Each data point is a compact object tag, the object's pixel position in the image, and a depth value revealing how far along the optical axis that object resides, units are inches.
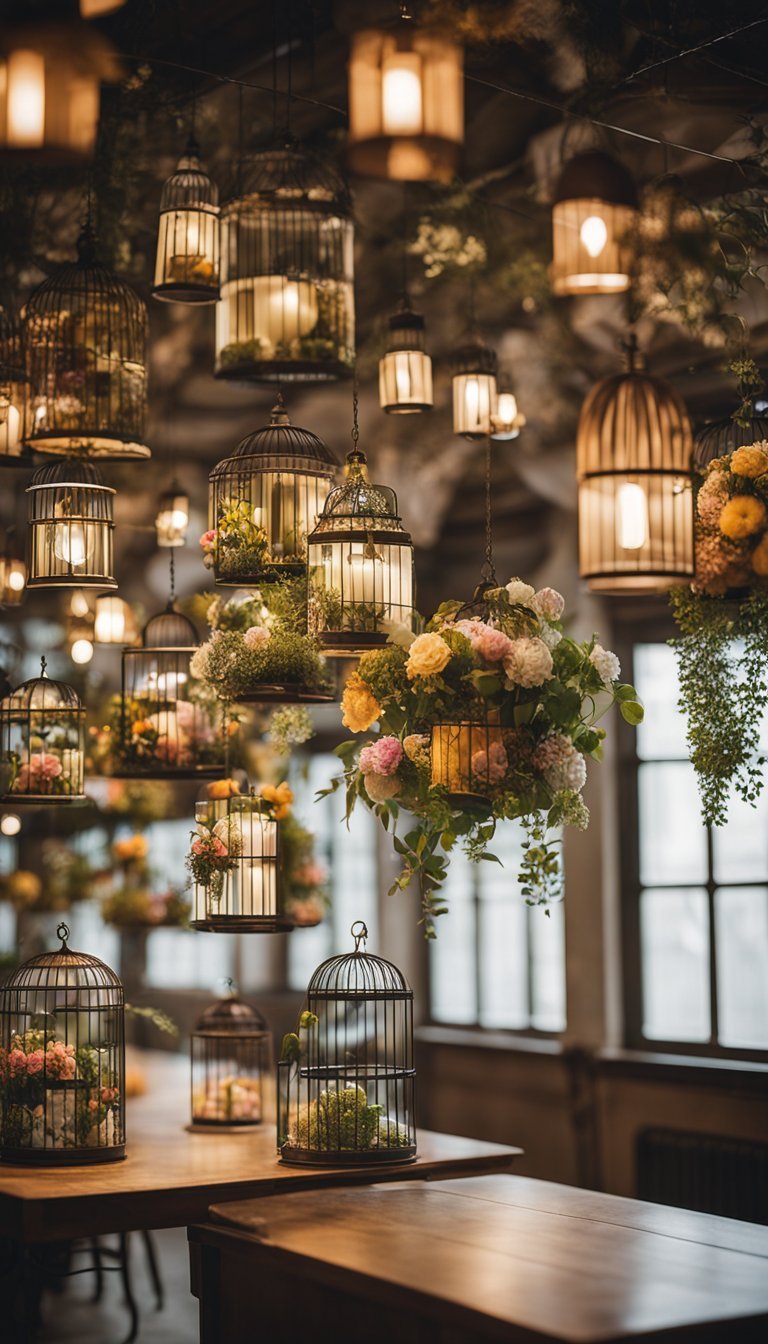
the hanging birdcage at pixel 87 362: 222.4
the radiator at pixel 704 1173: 296.2
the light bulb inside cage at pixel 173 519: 299.0
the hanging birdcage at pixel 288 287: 223.9
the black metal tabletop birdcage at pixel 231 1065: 260.4
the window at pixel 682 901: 311.9
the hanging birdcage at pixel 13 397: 238.5
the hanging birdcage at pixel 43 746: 251.3
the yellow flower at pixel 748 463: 189.3
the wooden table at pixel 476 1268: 145.9
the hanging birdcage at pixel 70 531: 238.4
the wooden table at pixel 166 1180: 196.4
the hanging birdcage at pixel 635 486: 153.3
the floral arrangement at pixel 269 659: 219.1
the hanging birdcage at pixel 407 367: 256.7
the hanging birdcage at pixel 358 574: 205.2
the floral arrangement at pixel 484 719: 192.4
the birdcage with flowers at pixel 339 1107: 214.7
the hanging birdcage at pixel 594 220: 185.8
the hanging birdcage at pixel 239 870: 231.8
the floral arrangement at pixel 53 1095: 222.2
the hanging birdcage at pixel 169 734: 256.2
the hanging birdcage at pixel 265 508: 219.6
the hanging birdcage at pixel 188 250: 226.7
